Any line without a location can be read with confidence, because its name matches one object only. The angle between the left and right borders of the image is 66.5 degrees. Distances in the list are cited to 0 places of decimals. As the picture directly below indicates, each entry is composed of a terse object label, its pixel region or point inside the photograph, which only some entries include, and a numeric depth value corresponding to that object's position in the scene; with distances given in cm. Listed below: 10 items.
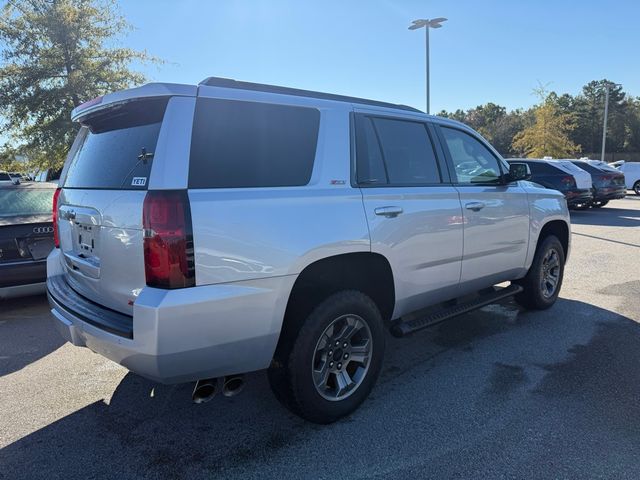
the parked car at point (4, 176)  2561
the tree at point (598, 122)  6188
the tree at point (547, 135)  3397
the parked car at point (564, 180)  1457
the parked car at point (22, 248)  514
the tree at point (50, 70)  1321
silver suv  244
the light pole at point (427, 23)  1891
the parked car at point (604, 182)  1603
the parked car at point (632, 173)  2312
